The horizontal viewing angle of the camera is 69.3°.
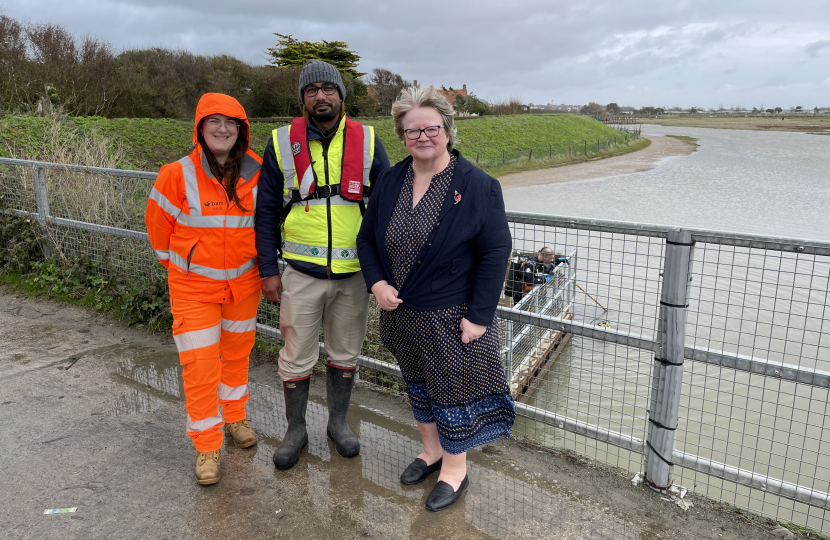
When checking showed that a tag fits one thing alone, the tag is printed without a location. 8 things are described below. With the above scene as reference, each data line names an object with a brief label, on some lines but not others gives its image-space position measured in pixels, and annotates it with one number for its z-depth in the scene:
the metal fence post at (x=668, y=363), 2.65
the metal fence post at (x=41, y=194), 5.87
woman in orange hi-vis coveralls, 2.87
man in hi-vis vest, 2.83
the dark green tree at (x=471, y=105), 41.81
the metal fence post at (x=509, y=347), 4.20
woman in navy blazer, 2.46
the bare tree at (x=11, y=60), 14.72
